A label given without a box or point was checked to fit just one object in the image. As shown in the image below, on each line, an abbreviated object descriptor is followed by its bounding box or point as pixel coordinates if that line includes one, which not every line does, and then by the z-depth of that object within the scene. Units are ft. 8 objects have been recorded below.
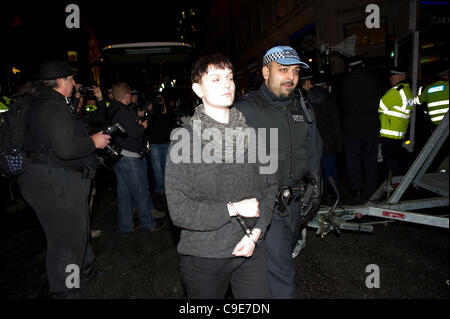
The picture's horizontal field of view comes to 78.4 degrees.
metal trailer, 9.84
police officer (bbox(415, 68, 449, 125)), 14.61
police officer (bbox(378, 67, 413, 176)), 15.85
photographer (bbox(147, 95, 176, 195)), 20.16
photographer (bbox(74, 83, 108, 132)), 12.78
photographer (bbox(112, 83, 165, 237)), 13.44
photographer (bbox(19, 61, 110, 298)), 8.61
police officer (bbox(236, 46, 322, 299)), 7.47
